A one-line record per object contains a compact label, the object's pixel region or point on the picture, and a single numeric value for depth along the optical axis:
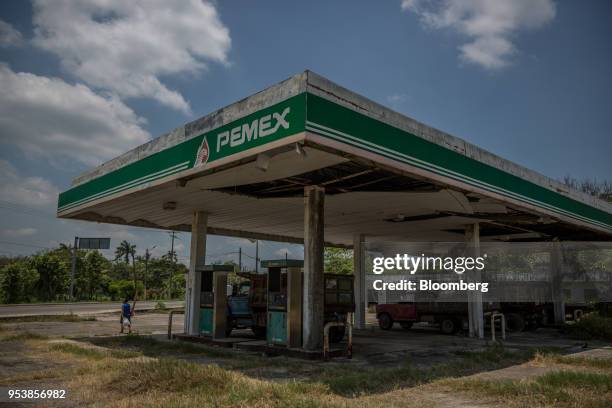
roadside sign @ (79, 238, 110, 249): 70.00
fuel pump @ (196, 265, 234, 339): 16.00
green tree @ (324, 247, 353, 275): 48.97
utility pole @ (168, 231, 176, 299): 81.05
